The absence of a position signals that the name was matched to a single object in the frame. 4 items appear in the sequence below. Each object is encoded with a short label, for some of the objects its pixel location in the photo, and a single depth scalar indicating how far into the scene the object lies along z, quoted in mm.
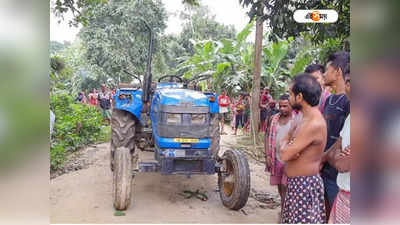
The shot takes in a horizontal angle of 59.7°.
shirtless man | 2848
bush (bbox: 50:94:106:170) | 3549
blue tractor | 3717
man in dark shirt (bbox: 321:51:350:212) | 3113
